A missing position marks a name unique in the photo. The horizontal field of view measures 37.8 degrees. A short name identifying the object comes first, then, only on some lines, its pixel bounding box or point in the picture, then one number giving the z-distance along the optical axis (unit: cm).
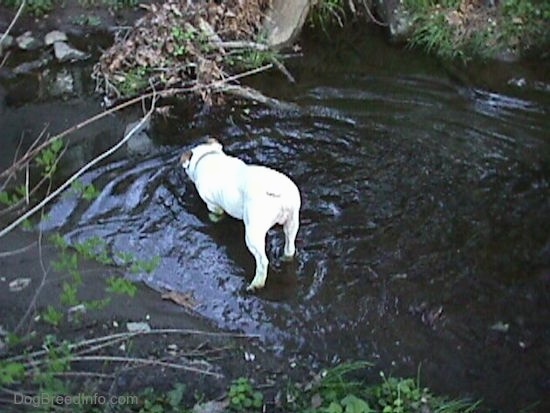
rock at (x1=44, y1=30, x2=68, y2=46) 909
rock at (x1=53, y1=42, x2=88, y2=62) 886
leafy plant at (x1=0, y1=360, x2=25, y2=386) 325
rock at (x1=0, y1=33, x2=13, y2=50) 890
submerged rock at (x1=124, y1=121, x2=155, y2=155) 713
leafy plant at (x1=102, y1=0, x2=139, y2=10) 970
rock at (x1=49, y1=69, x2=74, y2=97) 827
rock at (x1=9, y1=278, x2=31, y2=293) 551
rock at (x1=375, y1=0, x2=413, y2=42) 890
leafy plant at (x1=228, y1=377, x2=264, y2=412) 440
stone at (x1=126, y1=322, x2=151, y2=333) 512
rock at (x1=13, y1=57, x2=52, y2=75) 866
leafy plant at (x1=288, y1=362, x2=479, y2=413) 439
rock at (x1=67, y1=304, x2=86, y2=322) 516
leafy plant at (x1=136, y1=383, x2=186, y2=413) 432
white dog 516
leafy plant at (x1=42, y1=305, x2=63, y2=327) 364
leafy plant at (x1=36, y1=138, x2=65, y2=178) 369
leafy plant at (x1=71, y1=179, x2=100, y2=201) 384
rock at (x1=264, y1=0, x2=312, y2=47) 888
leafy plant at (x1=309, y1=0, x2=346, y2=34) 924
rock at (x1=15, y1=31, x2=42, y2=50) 908
